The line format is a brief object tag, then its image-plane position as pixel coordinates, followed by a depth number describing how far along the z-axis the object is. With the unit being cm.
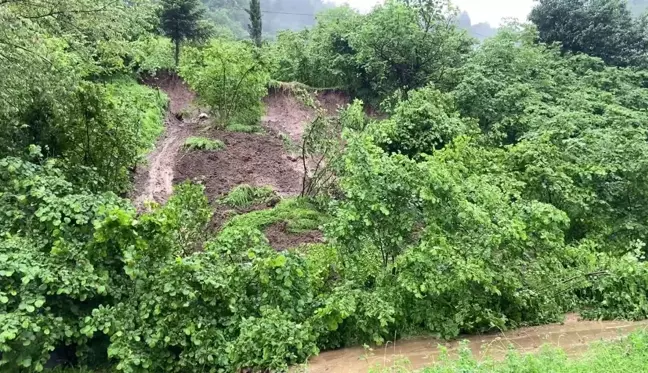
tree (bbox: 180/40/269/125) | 1522
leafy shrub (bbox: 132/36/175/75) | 1975
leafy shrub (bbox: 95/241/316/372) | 496
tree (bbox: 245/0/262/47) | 3098
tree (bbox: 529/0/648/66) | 1830
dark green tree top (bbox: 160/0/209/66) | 2163
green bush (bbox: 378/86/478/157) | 1116
